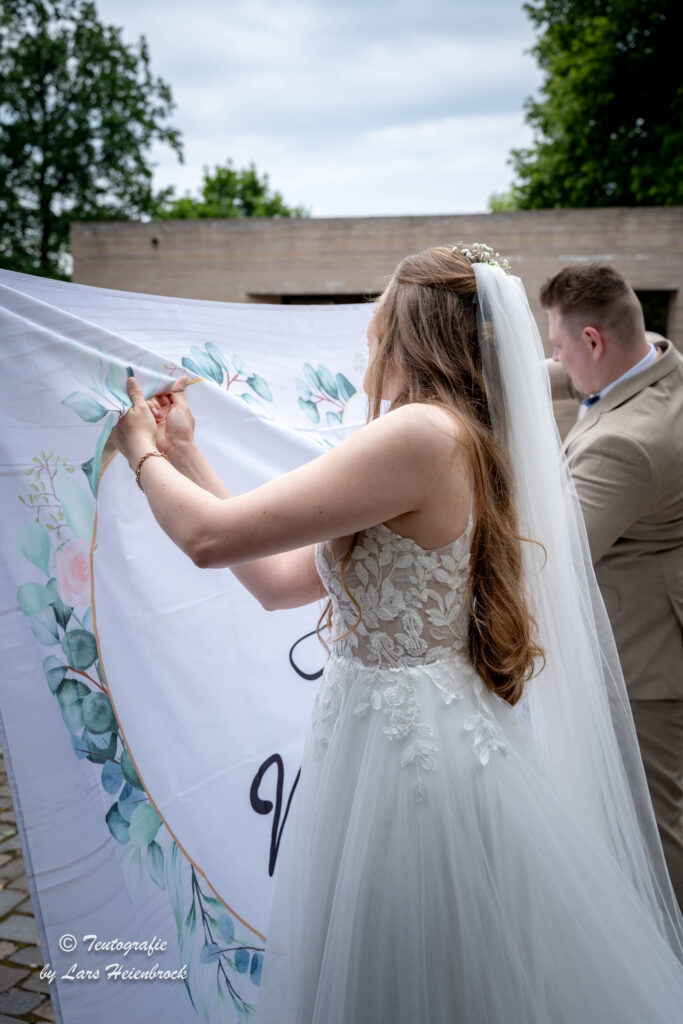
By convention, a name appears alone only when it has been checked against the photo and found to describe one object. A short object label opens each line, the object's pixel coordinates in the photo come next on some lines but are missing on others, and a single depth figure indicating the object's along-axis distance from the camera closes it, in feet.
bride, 5.30
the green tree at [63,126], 82.89
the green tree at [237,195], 137.69
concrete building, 44.24
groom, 8.77
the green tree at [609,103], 70.64
